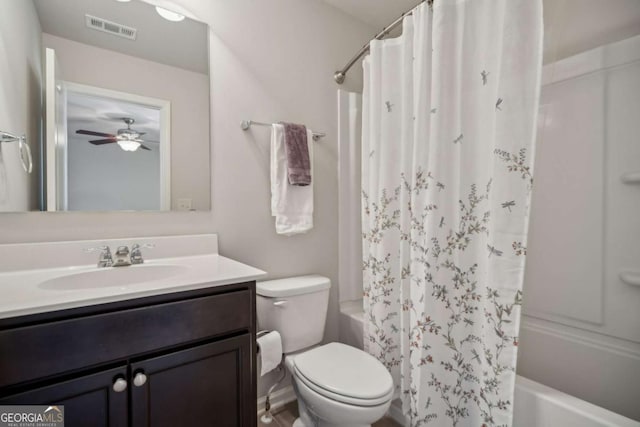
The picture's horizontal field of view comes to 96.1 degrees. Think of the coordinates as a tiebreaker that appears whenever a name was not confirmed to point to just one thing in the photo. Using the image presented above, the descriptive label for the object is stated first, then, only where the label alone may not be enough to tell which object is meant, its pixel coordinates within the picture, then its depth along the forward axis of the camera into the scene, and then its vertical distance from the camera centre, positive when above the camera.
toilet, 1.10 -0.71
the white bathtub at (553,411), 0.87 -0.65
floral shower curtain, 0.96 +0.03
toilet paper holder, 1.39 -0.62
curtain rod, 1.51 +0.90
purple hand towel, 1.58 +0.30
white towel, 1.59 +0.07
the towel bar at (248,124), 1.54 +0.46
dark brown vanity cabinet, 0.72 -0.44
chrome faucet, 1.16 -0.21
